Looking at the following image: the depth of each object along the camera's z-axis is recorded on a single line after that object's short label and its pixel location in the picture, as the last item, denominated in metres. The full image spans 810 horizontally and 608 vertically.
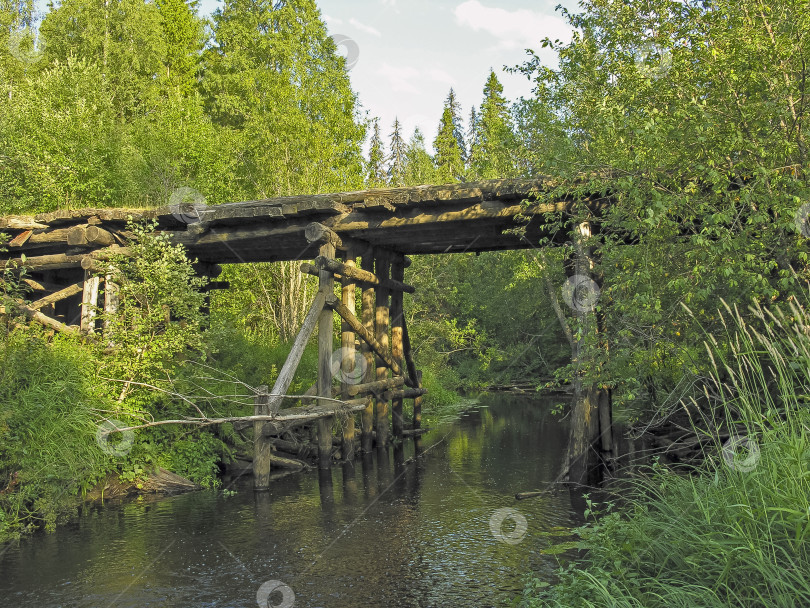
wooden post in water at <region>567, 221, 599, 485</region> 8.45
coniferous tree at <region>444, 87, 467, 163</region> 49.81
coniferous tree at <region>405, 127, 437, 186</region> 33.94
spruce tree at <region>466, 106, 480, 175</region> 50.24
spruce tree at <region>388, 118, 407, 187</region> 48.89
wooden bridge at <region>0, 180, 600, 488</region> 9.27
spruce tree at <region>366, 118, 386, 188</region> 45.12
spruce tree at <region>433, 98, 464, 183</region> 39.33
